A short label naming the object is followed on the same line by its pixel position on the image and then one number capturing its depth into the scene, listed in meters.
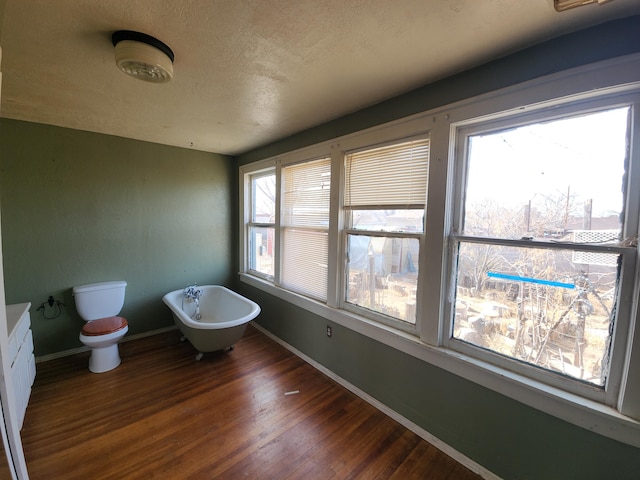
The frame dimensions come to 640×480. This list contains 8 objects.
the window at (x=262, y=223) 3.33
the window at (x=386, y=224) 1.86
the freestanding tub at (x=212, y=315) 2.49
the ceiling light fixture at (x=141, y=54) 1.27
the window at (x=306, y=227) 2.58
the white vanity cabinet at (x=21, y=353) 1.78
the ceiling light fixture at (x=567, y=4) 1.00
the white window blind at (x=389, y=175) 1.82
